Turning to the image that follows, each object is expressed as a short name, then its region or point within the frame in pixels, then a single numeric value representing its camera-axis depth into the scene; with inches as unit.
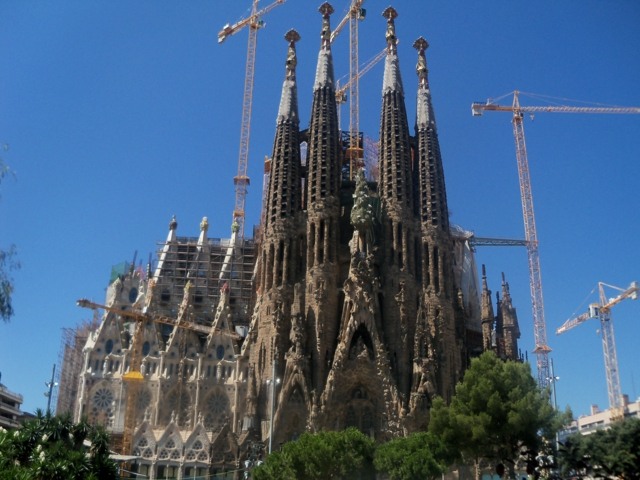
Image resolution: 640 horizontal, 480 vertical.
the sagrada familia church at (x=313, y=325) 2532.0
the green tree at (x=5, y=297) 836.0
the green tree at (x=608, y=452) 1406.3
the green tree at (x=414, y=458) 1782.7
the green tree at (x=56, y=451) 1071.0
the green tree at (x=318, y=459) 1632.6
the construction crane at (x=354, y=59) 3745.1
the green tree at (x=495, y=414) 1736.0
